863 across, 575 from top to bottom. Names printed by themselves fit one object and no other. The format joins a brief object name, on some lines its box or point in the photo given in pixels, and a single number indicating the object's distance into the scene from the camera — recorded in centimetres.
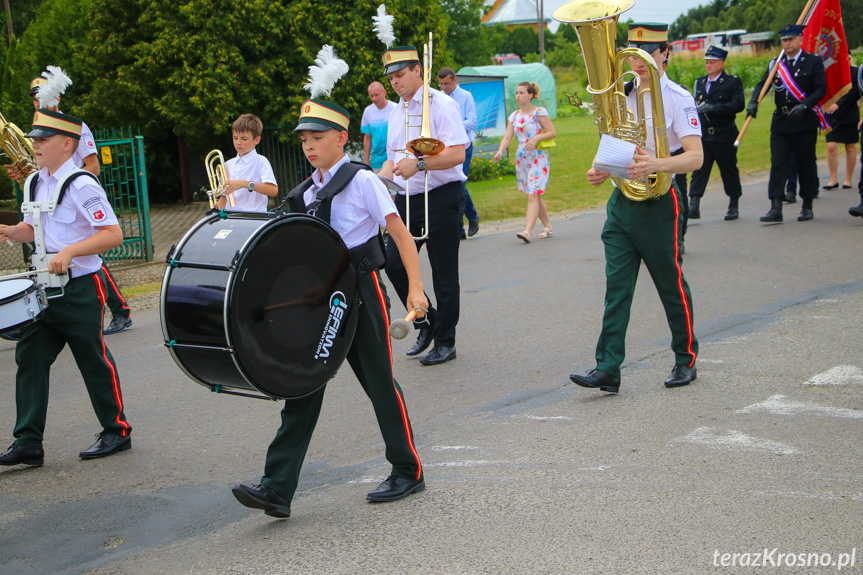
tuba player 528
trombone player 603
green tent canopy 3078
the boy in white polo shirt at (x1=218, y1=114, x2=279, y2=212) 774
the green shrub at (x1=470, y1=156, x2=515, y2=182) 1873
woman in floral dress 1100
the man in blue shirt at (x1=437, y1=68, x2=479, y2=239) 1141
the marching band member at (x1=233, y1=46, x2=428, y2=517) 386
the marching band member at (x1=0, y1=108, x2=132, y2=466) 473
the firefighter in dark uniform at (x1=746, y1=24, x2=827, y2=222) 1069
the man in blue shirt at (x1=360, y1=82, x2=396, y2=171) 1012
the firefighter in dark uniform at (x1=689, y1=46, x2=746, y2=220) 1048
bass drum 343
